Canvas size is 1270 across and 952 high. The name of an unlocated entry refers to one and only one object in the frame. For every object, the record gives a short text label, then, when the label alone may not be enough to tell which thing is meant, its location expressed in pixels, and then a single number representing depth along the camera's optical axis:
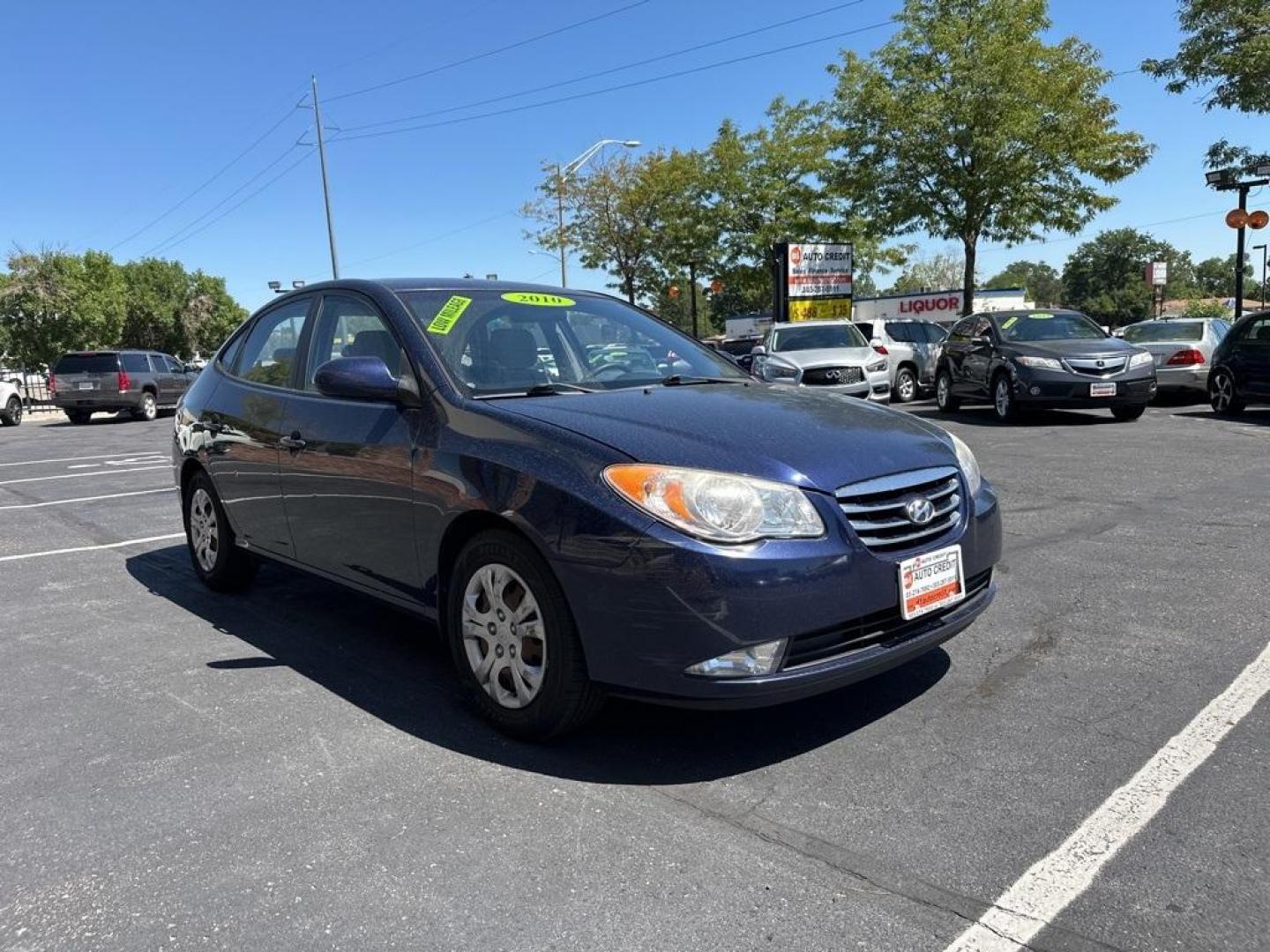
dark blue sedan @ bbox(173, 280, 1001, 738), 2.72
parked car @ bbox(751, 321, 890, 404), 14.36
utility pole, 31.30
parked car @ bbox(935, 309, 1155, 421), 11.52
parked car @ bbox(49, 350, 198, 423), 21.97
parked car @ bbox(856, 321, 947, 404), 18.52
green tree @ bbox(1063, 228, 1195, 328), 100.94
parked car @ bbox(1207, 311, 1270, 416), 11.60
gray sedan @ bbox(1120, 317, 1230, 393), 14.20
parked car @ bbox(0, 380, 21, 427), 23.14
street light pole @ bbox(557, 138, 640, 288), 34.00
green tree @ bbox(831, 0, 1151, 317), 19.41
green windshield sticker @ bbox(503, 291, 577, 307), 4.14
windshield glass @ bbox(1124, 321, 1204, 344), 14.80
